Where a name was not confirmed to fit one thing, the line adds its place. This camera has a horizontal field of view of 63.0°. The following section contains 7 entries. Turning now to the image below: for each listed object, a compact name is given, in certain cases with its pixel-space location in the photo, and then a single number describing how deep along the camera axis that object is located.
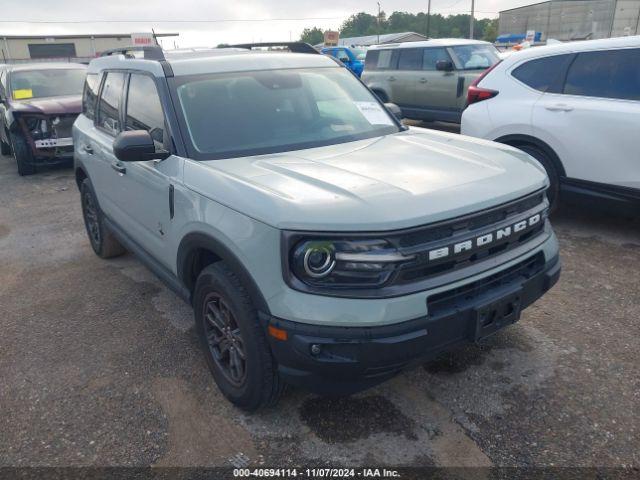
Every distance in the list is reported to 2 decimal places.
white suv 4.48
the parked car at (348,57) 18.73
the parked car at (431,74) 9.84
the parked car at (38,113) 8.52
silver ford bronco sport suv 2.15
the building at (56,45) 45.75
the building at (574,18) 53.34
